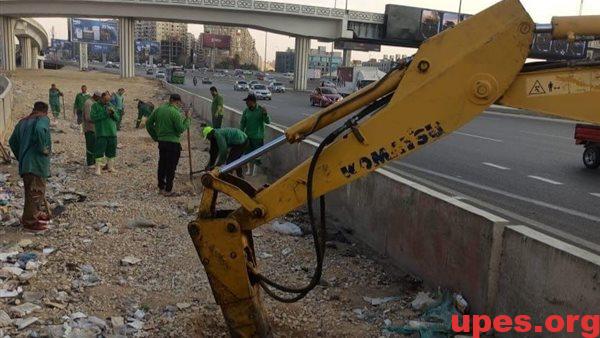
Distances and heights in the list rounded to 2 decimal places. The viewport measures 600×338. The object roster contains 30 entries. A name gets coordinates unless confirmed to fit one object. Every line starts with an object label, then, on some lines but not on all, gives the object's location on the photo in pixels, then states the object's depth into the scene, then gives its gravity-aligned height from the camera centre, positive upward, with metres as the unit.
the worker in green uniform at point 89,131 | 12.39 -1.79
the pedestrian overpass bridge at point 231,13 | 56.50 +4.11
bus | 69.81 -2.97
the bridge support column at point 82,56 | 89.50 -1.08
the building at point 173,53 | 168.38 +0.09
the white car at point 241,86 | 61.38 -3.19
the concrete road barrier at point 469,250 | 4.04 -1.60
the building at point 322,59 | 150.77 +0.30
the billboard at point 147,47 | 154.00 +1.40
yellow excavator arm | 3.52 -0.33
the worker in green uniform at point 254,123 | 11.20 -1.30
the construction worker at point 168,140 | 10.02 -1.53
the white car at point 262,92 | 45.41 -2.78
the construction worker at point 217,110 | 15.92 -1.51
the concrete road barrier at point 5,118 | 14.95 -2.06
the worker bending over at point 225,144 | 9.03 -1.46
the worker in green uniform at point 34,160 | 7.60 -1.49
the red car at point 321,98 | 38.12 -2.52
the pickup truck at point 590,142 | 13.09 -1.61
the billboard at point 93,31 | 138.00 +4.47
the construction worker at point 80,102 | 16.83 -1.62
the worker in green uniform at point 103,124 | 11.54 -1.49
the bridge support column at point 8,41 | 63.62 +0.49
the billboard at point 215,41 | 143.75 +3.59
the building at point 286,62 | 195.25 -1.12
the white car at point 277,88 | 61.97 -3.24
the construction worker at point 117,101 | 17.17 -1.53
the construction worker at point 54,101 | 21.36 -1.97
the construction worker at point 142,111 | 20.42 -2.08
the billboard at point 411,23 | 60.16 +4.43
